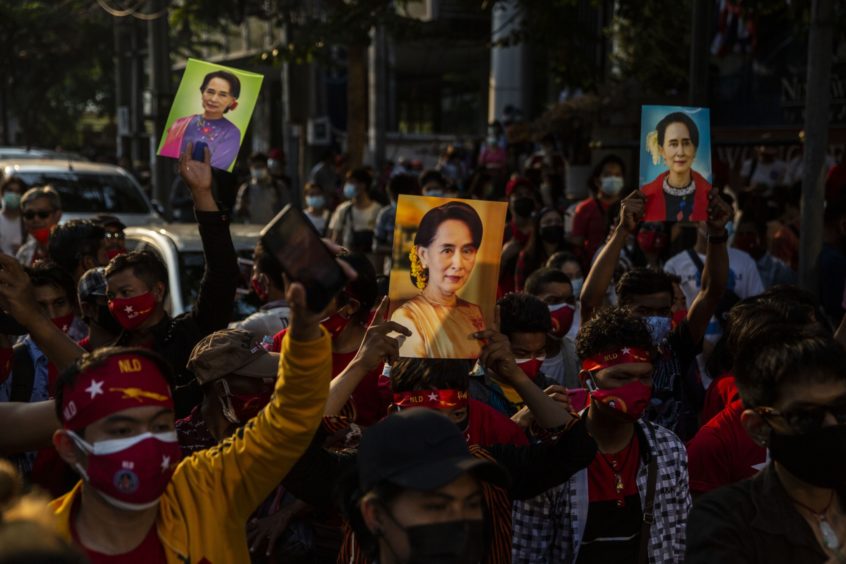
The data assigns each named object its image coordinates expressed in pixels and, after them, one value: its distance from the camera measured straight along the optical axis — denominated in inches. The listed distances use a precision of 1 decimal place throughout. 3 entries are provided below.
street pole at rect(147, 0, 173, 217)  705.6
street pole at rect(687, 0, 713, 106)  340.5
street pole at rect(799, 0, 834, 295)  276.8
